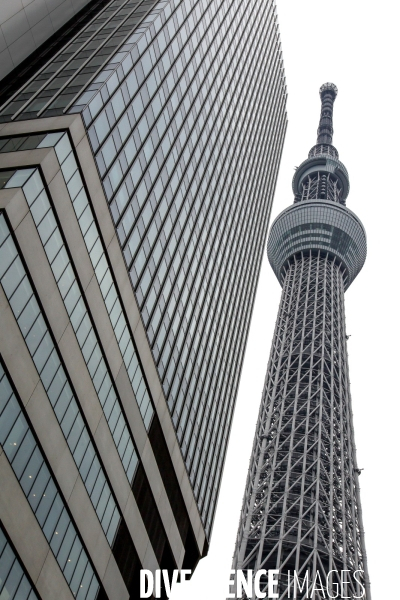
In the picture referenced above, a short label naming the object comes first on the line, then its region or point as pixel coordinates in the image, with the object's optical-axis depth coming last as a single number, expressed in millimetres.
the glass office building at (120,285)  30498
